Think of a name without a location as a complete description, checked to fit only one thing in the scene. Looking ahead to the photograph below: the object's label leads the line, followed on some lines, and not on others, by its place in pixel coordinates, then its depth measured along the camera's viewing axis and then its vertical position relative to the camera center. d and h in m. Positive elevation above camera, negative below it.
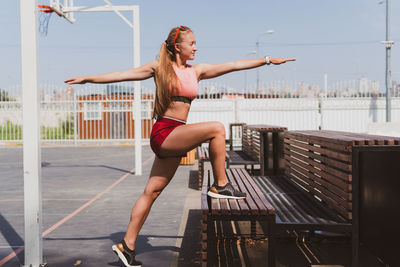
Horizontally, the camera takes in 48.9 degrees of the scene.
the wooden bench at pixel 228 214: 3.25 -0.77
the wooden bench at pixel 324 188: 3.55 -0.78
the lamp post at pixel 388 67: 22.11 +2.14
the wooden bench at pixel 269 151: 8.43 -0.81
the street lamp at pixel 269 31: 31.17 +5.54
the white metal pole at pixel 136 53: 10.86 +1.41
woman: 3.47 -0.06
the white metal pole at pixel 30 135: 4.16 -0.23
